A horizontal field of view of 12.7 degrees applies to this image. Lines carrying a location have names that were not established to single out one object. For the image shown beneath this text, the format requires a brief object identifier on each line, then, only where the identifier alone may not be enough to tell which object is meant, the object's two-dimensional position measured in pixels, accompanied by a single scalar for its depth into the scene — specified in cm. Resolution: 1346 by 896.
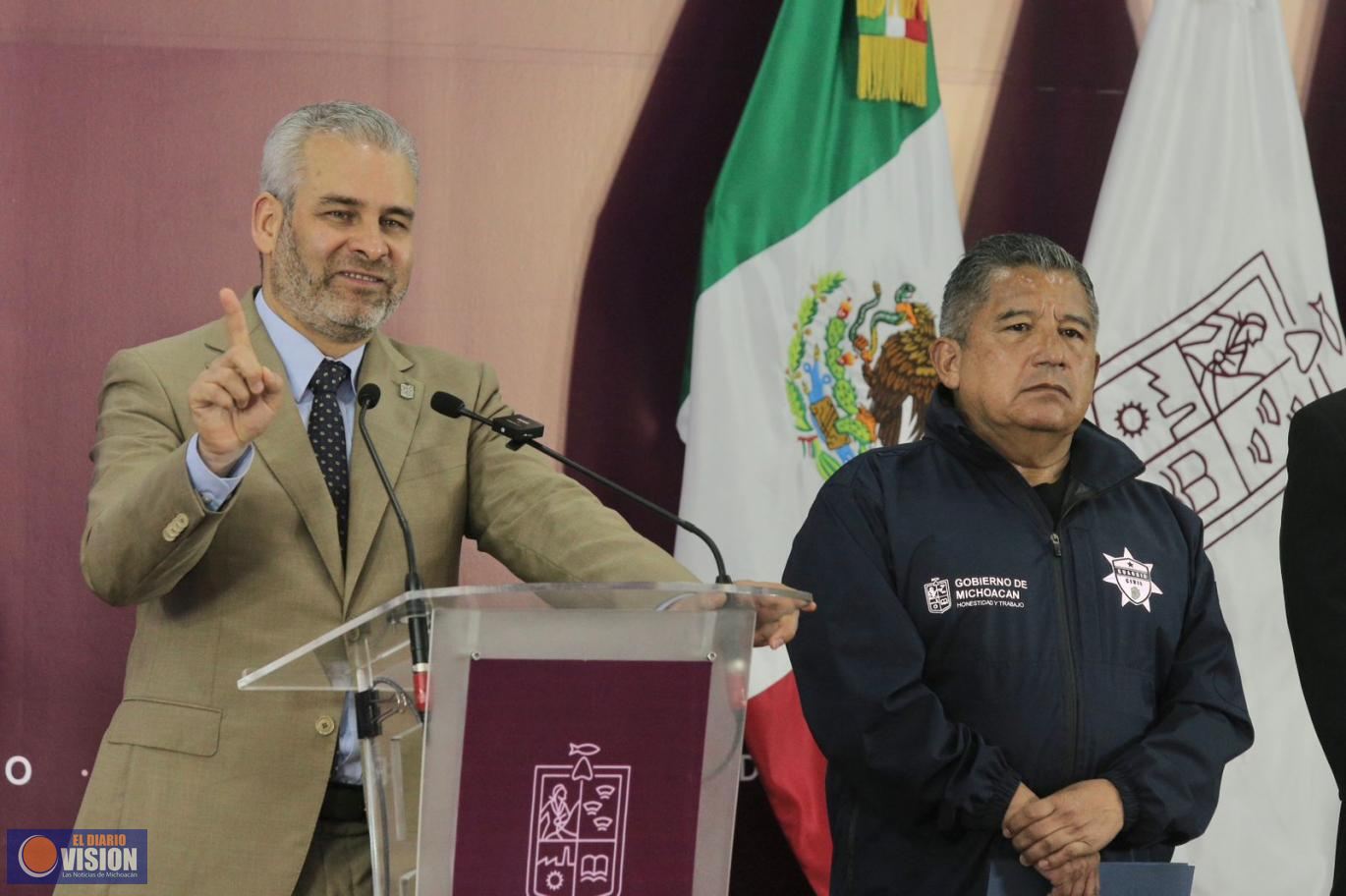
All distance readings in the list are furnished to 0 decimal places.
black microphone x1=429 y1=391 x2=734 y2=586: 604
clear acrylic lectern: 585
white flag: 713
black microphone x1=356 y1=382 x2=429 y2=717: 585
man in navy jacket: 634
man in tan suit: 609
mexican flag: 699
